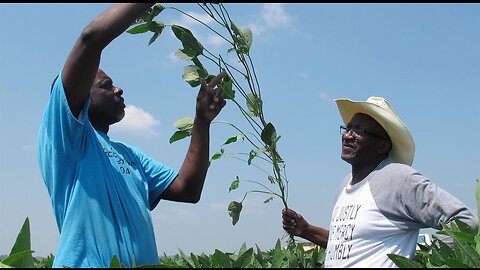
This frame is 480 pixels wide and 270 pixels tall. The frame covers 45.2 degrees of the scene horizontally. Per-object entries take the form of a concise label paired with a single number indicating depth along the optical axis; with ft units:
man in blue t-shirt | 6.01
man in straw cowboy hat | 8.05
